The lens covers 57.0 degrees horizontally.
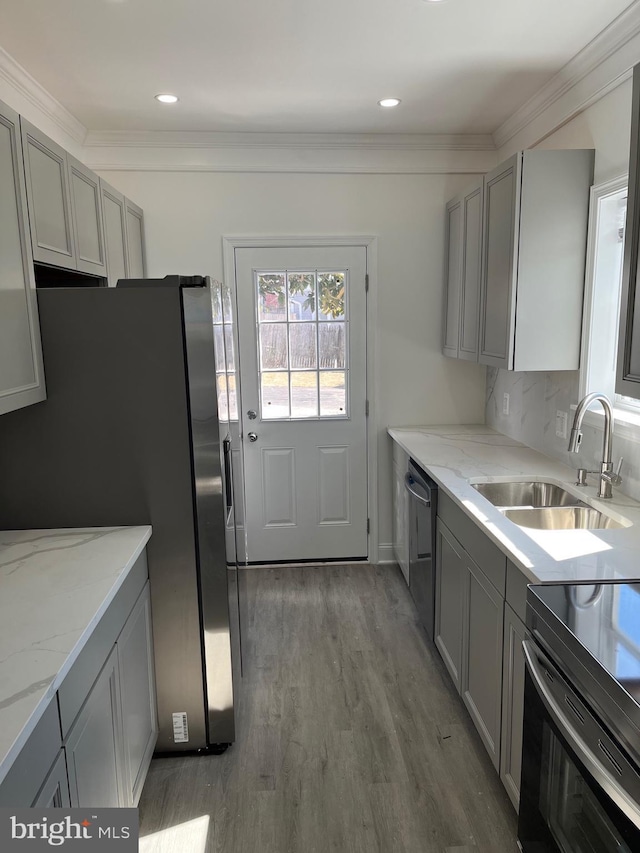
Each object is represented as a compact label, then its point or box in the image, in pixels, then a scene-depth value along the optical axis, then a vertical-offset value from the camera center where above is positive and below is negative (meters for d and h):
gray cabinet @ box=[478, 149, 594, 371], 2.50 +0.29
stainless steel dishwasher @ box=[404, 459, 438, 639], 2.70 -1.06
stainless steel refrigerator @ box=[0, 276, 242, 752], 1.99 -0.41
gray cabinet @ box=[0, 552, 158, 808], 1.19 -0.97
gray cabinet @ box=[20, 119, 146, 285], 1.96 +0.46
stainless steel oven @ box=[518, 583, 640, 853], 1.11 -0.84
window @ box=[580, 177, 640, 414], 2.45 +0.12
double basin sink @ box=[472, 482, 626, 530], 2.25 -0.75
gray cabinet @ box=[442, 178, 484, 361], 3.11 +0.28
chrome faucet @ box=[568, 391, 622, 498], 2.11 -0.43
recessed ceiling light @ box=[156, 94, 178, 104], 2.81 +1.08
